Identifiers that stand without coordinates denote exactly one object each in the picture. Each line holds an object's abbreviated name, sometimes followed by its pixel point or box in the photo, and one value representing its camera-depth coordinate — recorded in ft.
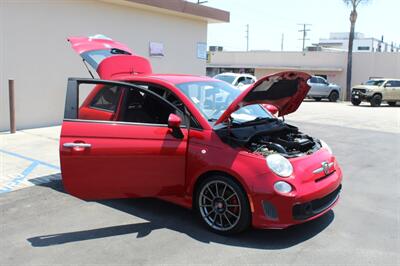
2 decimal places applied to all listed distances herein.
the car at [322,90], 96.78
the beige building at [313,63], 115.96
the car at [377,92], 84.79
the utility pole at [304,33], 258.82
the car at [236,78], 64.75
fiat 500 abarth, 13.76
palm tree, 112.98
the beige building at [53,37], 34.50
